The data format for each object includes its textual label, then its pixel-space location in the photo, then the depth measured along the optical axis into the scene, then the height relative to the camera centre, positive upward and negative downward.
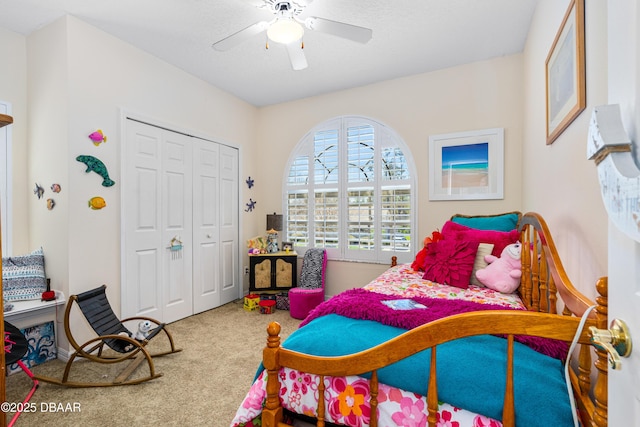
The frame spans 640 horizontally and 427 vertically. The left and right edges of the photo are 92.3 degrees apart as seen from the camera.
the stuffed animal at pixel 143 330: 2.43 -0.95
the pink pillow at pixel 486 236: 2.32 -0.18
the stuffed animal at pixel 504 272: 2.03 -0.40
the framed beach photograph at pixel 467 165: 3.11 +0.50
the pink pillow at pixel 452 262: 2.20 -0.37
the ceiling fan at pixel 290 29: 1.95 +1.23
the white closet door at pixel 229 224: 3.93 -0.15
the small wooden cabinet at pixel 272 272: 3.86 -0.75
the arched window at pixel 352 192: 3.58 +0.26
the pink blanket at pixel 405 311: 1.13 -0.46
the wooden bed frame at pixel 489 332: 0.79 -0.42
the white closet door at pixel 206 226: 3.57 -0.16
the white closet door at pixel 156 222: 2.90 -0.09
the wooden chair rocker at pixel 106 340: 2.12 -0.94
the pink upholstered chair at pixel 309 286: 3.44 -0.89
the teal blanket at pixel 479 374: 0.88 -0.52
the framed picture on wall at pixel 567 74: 1.32 +0.70
